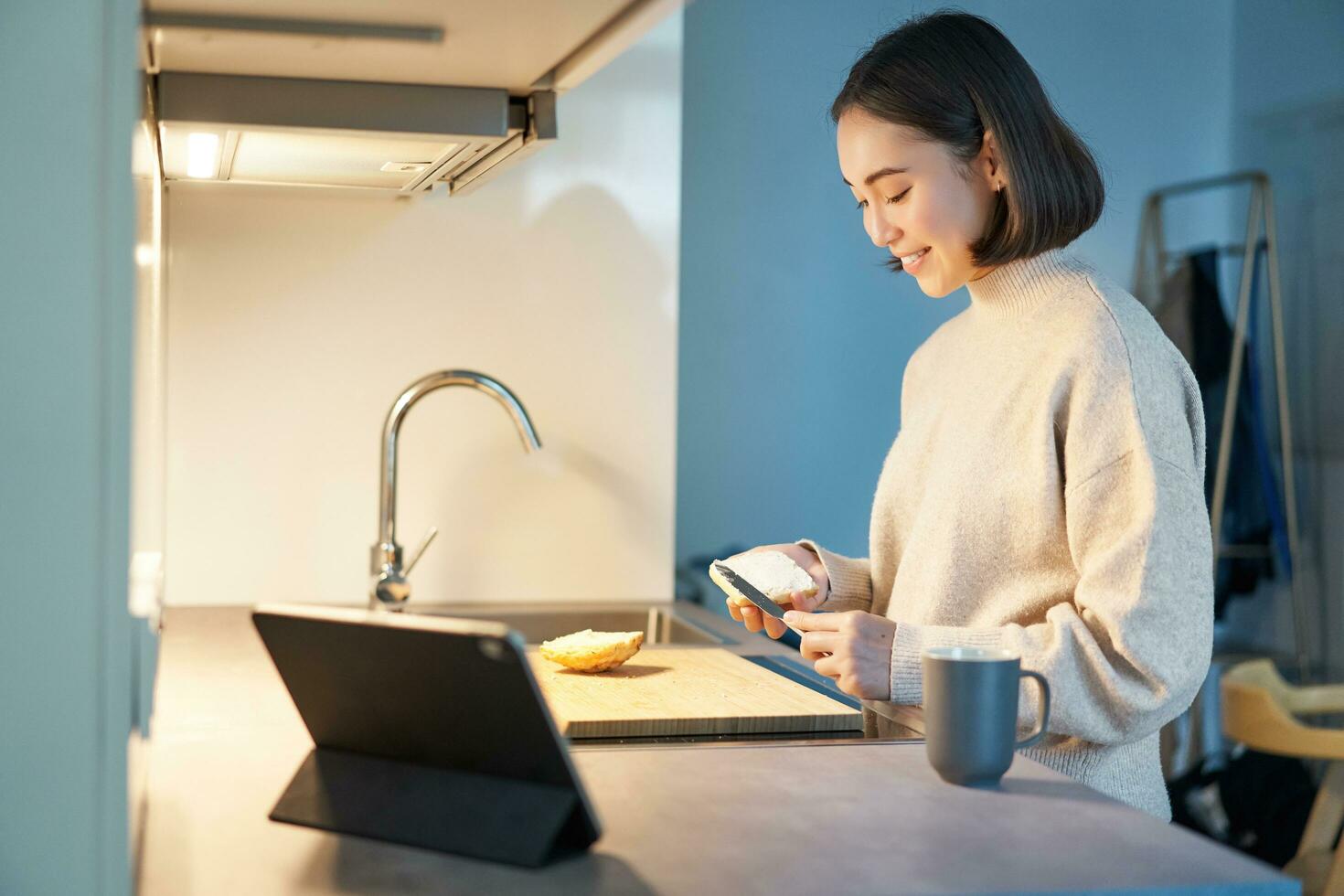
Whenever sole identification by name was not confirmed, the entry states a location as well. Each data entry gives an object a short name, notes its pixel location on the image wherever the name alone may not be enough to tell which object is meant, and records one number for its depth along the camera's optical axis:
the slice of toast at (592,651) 1.31
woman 1.12
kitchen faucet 1.84
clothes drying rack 2.91
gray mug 0.88
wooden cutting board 1.13
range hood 1.15
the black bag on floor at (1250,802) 2.83
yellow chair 2.58
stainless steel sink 1.90
